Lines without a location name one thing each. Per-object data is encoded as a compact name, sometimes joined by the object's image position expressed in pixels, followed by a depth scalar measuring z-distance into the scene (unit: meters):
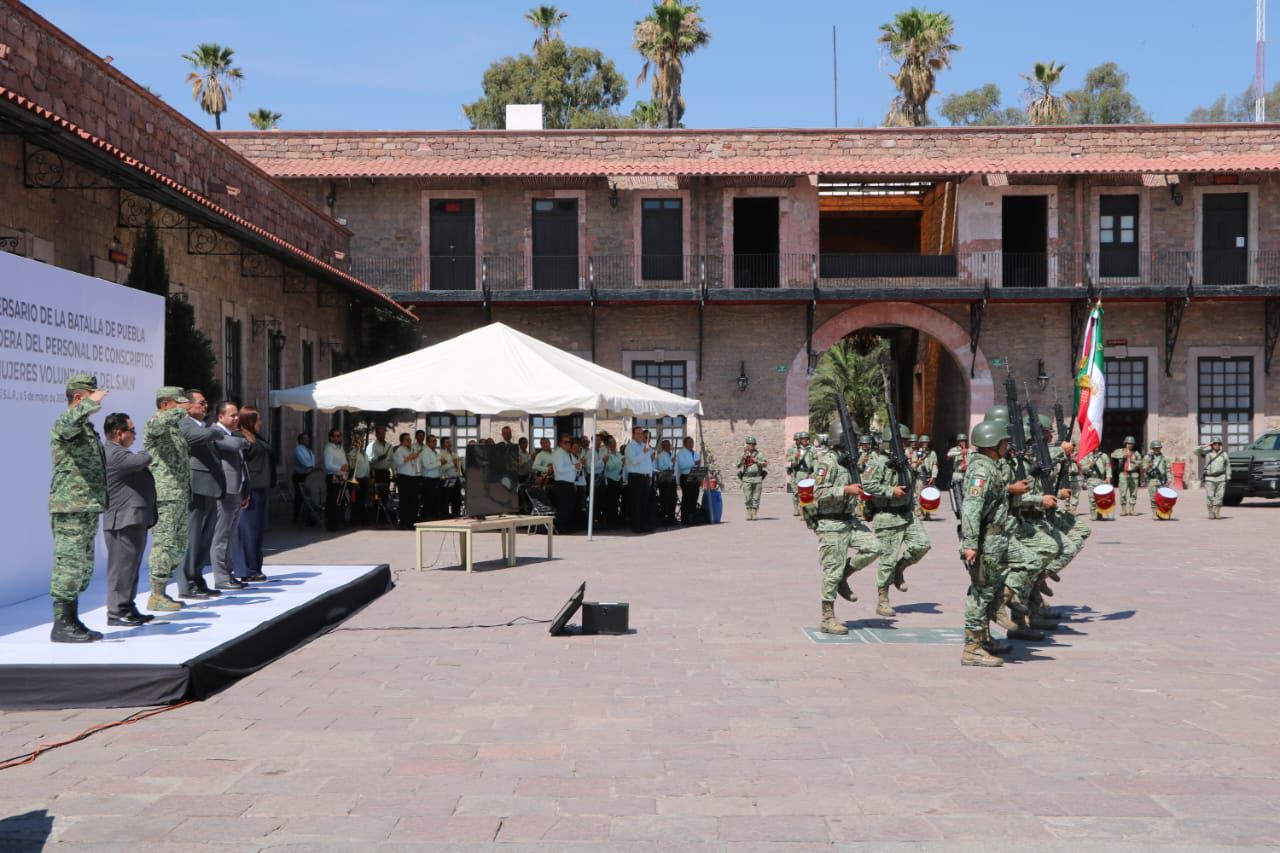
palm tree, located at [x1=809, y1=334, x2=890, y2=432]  43.62
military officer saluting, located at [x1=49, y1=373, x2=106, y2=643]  7.83
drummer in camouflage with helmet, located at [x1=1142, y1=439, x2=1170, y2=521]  24.41
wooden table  12.98
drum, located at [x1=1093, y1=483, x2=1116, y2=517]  11.29
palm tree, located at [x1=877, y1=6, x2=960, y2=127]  41.50
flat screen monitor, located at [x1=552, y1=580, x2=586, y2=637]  9.15
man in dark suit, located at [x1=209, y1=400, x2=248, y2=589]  10.70
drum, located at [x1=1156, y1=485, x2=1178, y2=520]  20.01
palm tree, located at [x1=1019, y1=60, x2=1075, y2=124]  45.75
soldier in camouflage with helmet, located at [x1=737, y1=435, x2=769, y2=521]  22.83
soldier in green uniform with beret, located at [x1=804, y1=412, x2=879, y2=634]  9.34
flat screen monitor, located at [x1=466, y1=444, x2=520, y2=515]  14.16
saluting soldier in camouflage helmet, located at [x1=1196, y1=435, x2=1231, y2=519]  21.69
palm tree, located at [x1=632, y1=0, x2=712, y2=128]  41.75
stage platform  6.91
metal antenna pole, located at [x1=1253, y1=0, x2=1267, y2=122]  41.22
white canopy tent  16.22
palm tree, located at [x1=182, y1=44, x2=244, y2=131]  46.78
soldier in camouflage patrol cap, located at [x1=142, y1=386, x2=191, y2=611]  9.31
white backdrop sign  9.59
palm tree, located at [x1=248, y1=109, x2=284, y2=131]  48.00
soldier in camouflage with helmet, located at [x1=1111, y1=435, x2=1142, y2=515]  23.37
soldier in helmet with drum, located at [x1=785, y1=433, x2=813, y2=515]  21.52
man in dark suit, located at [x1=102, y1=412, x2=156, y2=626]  8.52
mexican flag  18.58
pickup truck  24.53
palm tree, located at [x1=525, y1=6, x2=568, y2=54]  52.25
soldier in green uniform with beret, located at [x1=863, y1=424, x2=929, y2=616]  10.27
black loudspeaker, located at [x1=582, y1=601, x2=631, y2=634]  9.28
